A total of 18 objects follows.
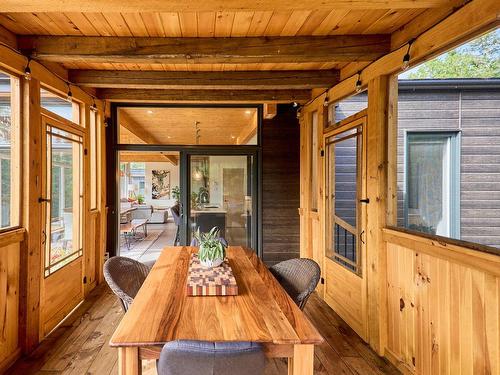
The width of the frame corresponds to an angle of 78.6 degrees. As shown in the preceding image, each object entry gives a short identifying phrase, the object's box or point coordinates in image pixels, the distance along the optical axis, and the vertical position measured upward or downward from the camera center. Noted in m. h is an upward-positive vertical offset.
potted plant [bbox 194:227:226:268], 2.16 -0.48
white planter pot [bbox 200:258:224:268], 2.16 -0.54
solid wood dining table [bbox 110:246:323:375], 1.27 -0.62
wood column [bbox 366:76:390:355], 2.63 -0.14
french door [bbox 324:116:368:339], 3.00 -0.38
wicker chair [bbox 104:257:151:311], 1.95 -0.66
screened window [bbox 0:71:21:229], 2.44 +0.30
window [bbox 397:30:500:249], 2.52 +0.36
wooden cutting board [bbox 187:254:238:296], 1.73 -0.57
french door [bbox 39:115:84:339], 2.93 -0.37
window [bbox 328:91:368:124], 3.74 +1.00
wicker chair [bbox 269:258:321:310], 2.03 -0.66
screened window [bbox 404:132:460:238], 2.64 -0.01
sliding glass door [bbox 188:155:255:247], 4.91 -0.15
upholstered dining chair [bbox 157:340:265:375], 1.12 -0.63
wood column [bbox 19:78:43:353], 2.55 -0.29
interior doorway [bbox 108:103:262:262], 4.84 +0.48
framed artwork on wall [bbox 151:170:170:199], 12.29 +0.14
